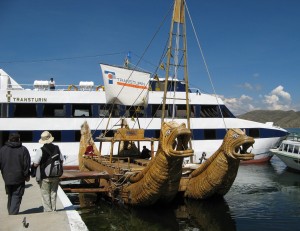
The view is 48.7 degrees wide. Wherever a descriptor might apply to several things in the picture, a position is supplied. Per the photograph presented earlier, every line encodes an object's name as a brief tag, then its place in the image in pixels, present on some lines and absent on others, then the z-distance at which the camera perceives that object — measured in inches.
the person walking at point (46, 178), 342.6
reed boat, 458.6
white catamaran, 997.2
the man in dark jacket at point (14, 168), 329.7
